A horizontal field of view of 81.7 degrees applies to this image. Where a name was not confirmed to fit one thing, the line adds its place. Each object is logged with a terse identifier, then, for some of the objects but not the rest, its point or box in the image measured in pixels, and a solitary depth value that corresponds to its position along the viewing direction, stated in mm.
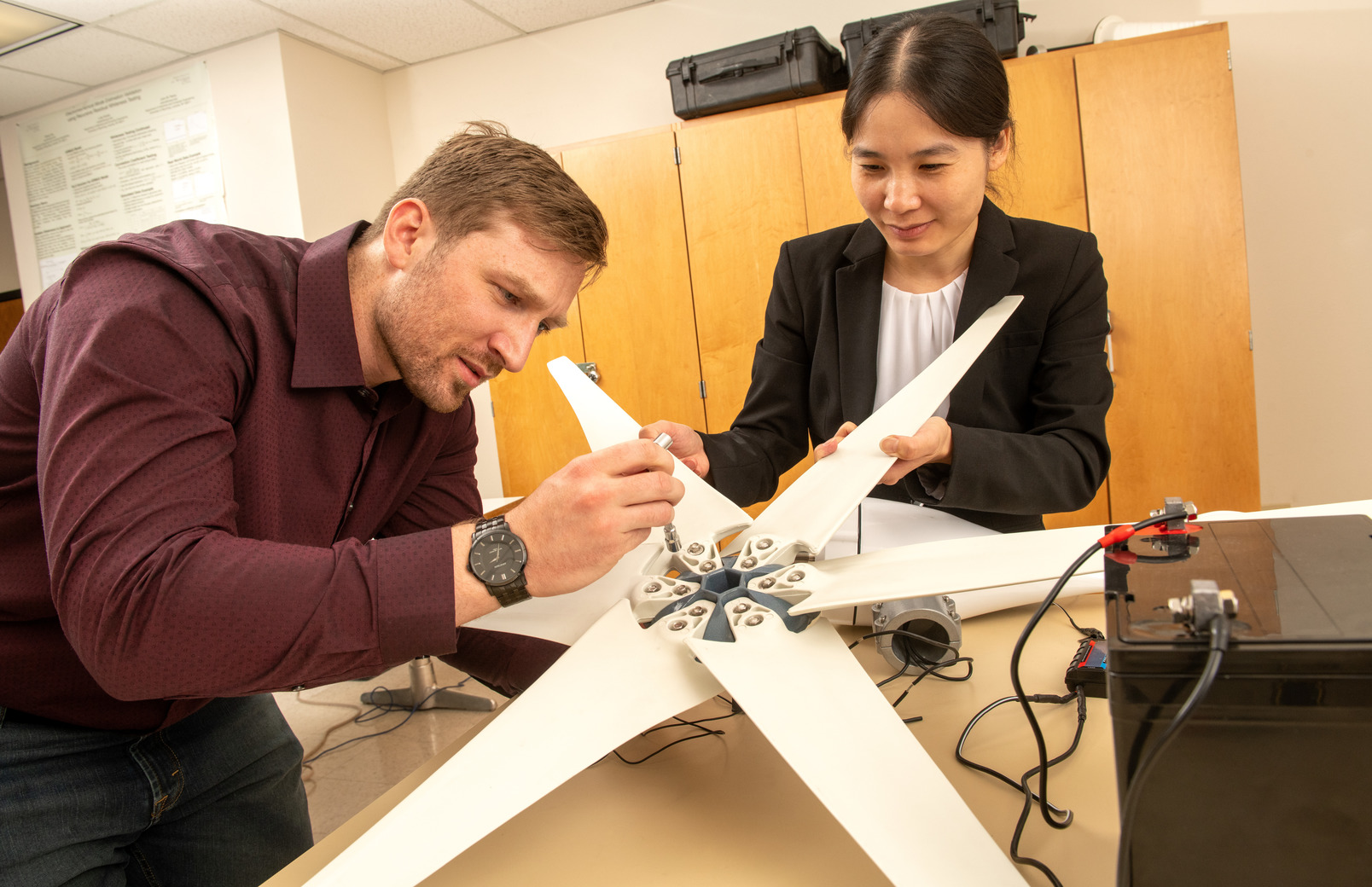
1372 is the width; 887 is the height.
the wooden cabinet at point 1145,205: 2730
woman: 1150
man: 712
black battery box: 435
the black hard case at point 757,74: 3027
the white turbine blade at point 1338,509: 939
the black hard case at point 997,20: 2746
